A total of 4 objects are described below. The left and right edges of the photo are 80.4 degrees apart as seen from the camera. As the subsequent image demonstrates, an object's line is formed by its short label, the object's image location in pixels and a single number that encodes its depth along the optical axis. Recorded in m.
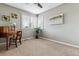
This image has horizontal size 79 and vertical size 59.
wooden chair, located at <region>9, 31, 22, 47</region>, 2.29
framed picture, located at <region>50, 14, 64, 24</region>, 2.68
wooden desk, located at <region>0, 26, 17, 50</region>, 2.03
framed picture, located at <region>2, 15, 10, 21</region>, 2.63
